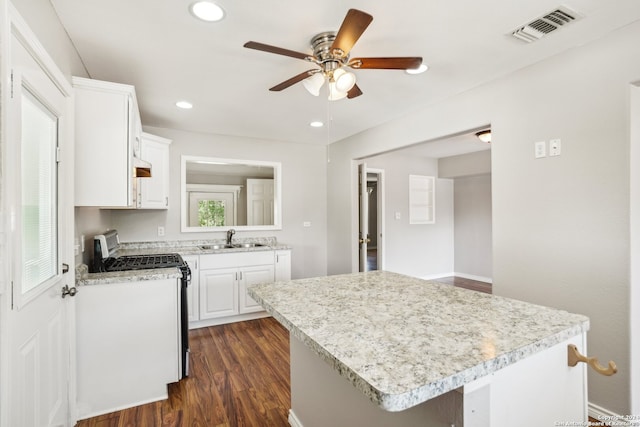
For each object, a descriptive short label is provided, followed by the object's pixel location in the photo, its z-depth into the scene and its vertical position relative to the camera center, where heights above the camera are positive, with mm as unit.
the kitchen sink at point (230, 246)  4121 -412
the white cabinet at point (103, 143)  1995 +471
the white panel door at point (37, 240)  1179 -110
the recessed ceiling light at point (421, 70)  2309 +1074
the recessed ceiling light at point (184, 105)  3043 +1088
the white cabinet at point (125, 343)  2025 -859
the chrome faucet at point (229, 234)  4184 -251
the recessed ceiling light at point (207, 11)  1614 +1076
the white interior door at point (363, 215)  4363 -10
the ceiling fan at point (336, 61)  1552 +848
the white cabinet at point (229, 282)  3613 -801
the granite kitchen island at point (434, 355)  799 -392
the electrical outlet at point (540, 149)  2186 +449
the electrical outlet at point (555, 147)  2107 +443
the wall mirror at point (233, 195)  4742 +328
